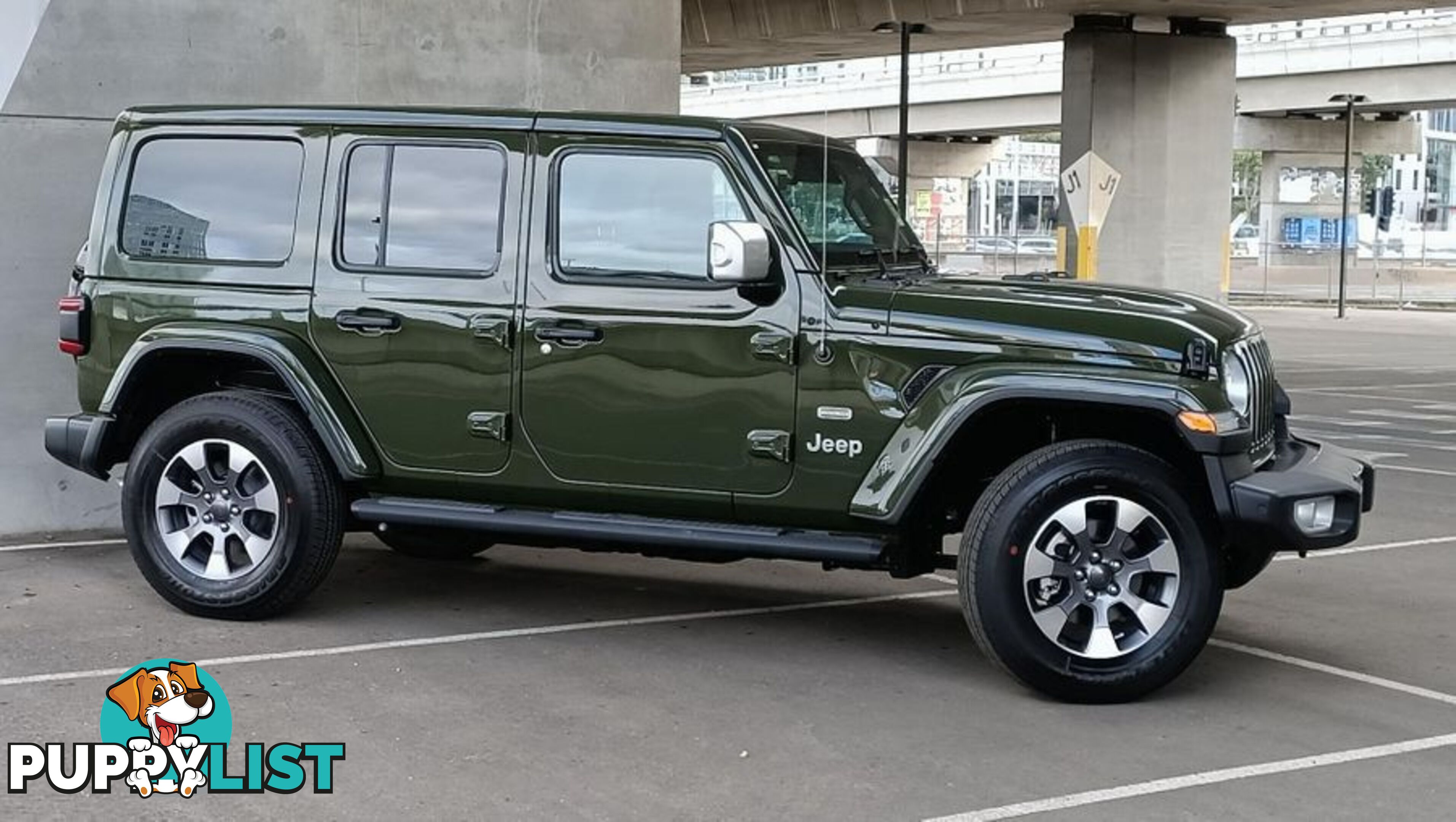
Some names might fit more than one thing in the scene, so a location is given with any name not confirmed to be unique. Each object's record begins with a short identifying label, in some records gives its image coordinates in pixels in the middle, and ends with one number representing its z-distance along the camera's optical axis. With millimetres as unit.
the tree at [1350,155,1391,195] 106875
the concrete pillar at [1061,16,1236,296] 26672
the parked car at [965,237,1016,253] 59944
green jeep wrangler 6223
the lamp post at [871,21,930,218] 21125
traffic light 47688
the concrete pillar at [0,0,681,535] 9031
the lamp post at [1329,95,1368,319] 36750
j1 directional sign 23094
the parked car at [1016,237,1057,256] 60312
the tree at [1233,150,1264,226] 109625
